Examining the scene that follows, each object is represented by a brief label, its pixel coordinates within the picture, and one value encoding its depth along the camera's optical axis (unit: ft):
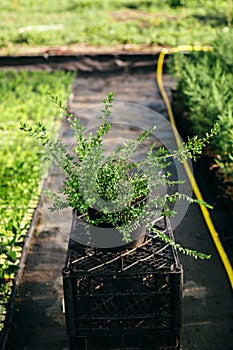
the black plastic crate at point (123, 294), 9.11
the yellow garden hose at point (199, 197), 13.24
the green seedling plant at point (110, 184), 9.20
